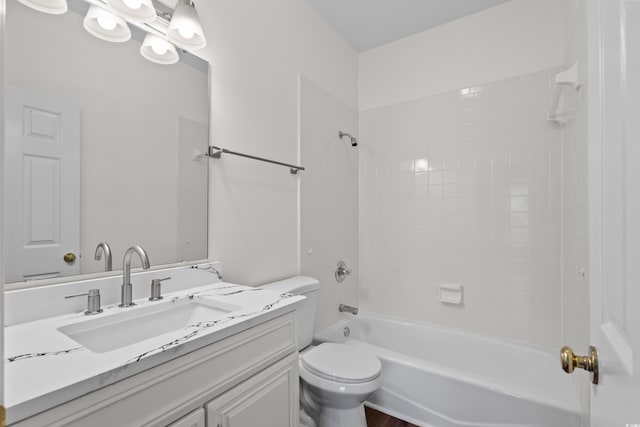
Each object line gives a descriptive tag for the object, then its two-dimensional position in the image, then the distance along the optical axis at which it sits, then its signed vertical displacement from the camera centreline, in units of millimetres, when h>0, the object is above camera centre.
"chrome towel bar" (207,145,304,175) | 1429 +309
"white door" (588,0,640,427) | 391 +15
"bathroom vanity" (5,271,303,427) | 574 -359
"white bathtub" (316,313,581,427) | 1426 -928
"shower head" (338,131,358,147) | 2381 +636
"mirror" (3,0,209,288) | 893 +237
